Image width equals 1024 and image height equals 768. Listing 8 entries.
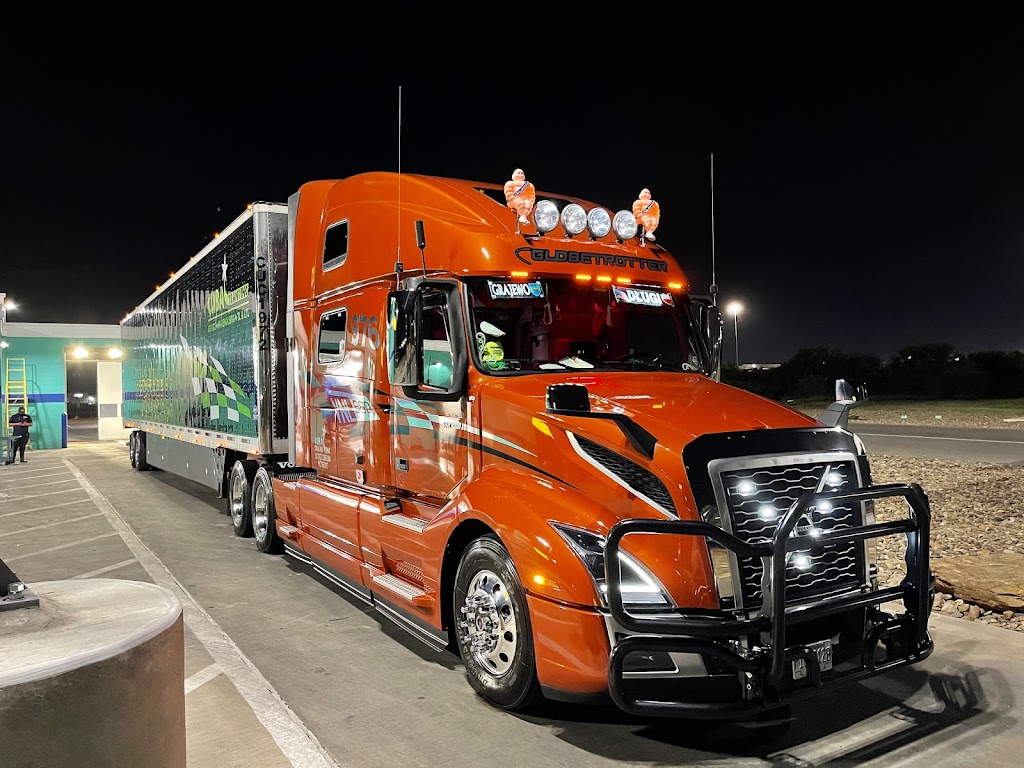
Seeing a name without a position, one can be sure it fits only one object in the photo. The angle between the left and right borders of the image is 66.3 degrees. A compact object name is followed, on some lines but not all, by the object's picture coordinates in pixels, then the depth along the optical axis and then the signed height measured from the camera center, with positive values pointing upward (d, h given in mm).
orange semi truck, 3512 -527
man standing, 21422 -1148
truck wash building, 26875 +770
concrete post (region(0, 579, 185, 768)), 2270 -926
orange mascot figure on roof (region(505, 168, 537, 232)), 5203 +1223
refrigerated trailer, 8531 +413
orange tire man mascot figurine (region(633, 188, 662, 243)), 5742 +1216
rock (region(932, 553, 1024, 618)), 5844 -1629
